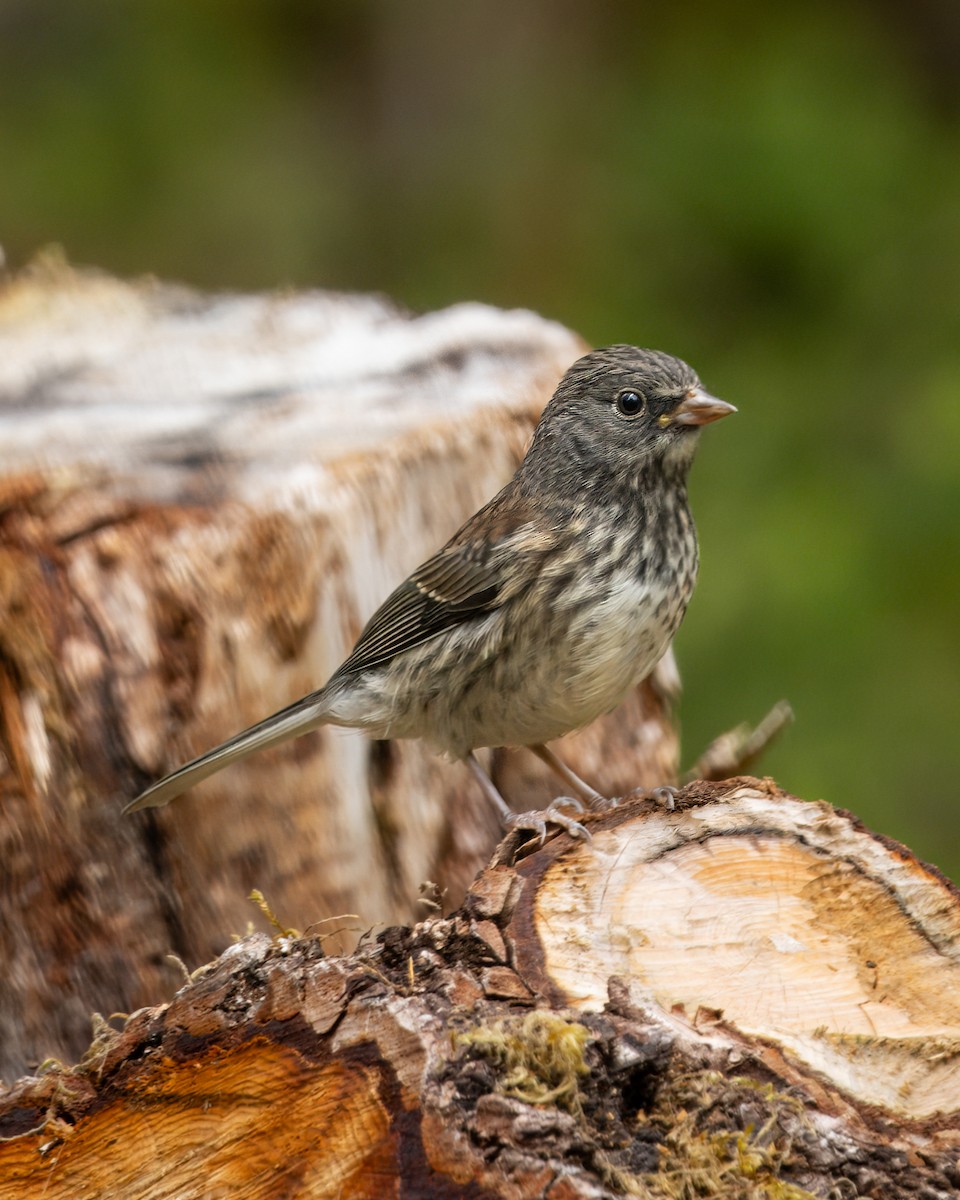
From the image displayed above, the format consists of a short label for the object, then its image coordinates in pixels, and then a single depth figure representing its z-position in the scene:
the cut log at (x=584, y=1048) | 4.37
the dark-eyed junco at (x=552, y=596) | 6.83
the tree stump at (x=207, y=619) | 7.18
